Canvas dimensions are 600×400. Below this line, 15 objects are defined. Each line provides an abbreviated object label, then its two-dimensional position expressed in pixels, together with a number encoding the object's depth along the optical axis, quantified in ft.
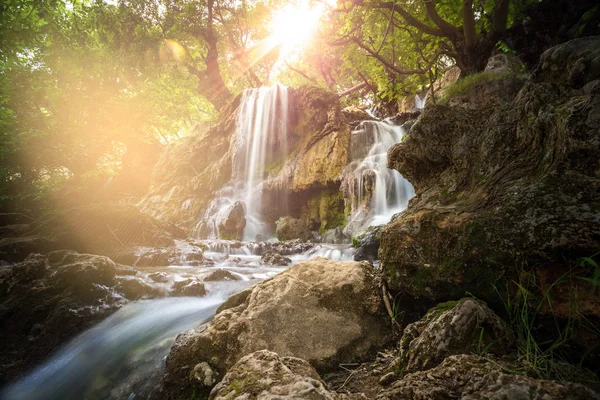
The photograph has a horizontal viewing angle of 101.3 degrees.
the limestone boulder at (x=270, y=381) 3.76
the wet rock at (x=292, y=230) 40.52
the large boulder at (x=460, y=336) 4.76
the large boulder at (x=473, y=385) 2.96
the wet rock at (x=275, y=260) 26.61
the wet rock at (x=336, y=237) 34.14
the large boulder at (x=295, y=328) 7.10
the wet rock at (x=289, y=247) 31.76
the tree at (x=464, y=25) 22.96
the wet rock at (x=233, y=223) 47.55
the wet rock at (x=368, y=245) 22.75
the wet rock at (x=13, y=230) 28.09
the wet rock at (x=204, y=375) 6.61
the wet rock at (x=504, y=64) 27.09
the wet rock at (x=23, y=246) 22.27
